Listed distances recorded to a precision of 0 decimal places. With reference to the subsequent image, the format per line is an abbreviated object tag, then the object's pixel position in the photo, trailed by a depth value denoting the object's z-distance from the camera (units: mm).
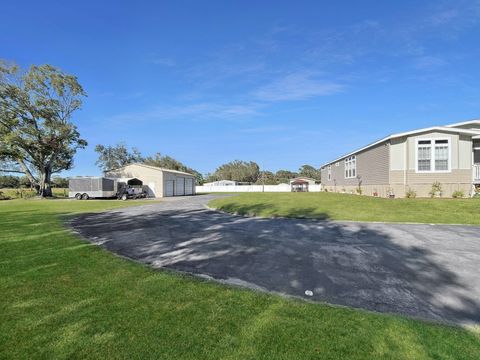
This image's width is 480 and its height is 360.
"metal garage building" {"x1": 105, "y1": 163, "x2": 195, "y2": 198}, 34875
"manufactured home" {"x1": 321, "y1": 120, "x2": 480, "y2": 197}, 18094
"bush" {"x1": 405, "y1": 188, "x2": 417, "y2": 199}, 18172
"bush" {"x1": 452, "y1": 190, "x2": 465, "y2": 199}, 17578
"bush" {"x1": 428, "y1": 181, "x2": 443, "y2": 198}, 18031
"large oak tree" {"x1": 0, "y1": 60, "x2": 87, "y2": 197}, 33750
